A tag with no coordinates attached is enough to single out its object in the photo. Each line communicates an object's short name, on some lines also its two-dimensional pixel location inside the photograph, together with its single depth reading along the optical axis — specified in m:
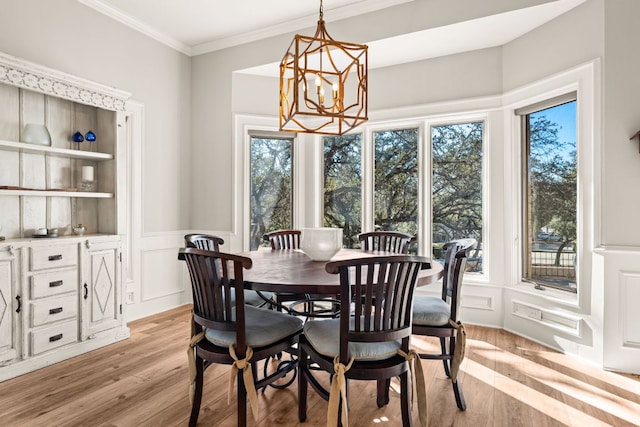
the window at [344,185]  4.57
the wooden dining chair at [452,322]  2.21
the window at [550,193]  3.27
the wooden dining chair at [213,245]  2.63
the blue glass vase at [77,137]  3.31
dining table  1.80
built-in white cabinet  2.71
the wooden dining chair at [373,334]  1.70
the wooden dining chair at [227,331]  1.84
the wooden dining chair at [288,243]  3.00
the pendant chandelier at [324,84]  2.24
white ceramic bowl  2.54
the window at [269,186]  4.68
